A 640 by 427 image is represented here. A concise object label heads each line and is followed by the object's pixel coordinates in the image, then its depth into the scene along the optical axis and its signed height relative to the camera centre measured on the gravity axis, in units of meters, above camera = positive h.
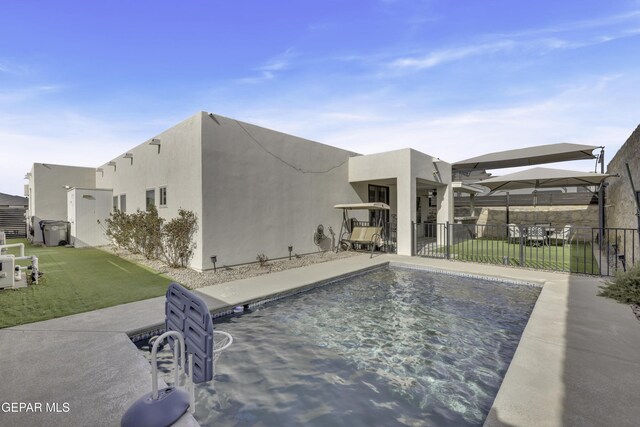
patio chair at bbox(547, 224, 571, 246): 14.25 -1.22
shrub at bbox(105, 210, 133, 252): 11.51 -0.70
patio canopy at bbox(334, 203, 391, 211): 11.08 +0.19
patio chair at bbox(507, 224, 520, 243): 12.74 -0.96
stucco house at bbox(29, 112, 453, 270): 8.45 +1.03
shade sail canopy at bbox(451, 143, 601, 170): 13.34 +2.58
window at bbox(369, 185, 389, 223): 14.60 +0.71
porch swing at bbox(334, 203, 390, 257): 11.41 -0.92
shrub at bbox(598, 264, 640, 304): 5.36 -1.44
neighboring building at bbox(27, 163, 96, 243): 16.06 +1.33
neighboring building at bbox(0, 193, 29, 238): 17.89 -0.32
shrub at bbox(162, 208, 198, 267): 8.39 -0.71
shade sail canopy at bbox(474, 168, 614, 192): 11.17 +1.22
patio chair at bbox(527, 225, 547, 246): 13.44 -1.20
